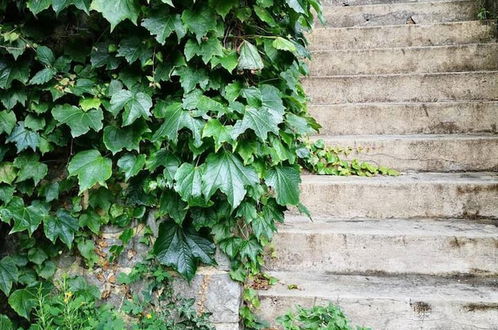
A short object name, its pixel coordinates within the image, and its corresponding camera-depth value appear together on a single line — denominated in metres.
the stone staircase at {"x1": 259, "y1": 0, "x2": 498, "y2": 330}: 1.71
